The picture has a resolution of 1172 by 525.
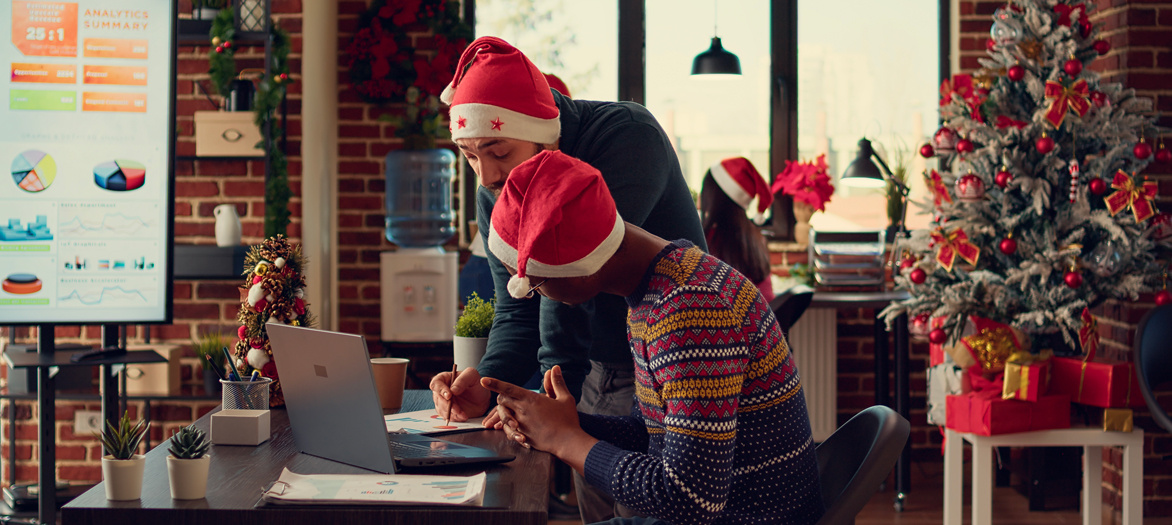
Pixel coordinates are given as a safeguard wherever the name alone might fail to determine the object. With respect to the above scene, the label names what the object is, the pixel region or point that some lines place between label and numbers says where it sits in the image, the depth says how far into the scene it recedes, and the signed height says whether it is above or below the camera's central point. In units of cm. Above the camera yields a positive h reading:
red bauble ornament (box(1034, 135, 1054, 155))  320 +40
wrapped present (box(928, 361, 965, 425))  327 -44
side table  305 -67
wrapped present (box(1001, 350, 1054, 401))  305 -38
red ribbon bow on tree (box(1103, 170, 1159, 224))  312 +22
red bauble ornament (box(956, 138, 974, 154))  343 +42
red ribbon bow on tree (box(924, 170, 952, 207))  358 +28
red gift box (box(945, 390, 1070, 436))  304 -49
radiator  427 -43
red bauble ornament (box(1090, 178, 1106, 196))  318 +26
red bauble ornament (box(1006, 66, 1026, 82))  331 +66
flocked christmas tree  321 +25
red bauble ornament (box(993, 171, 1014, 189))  329 +29
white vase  352 +12
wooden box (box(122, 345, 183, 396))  346 -44
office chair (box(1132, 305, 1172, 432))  284 -28
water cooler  405 -14
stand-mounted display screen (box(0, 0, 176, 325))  248 +25
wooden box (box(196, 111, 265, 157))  356 +46
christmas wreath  411 +88
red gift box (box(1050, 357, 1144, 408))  308 -40
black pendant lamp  415 +87
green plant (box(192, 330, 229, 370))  348 -33
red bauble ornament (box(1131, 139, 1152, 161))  317 +37
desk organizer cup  156 -23
